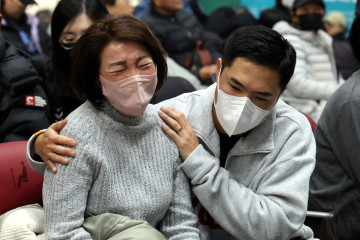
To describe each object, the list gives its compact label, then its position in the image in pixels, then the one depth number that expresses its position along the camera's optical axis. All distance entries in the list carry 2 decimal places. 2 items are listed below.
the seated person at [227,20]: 5.66
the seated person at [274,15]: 5.12
